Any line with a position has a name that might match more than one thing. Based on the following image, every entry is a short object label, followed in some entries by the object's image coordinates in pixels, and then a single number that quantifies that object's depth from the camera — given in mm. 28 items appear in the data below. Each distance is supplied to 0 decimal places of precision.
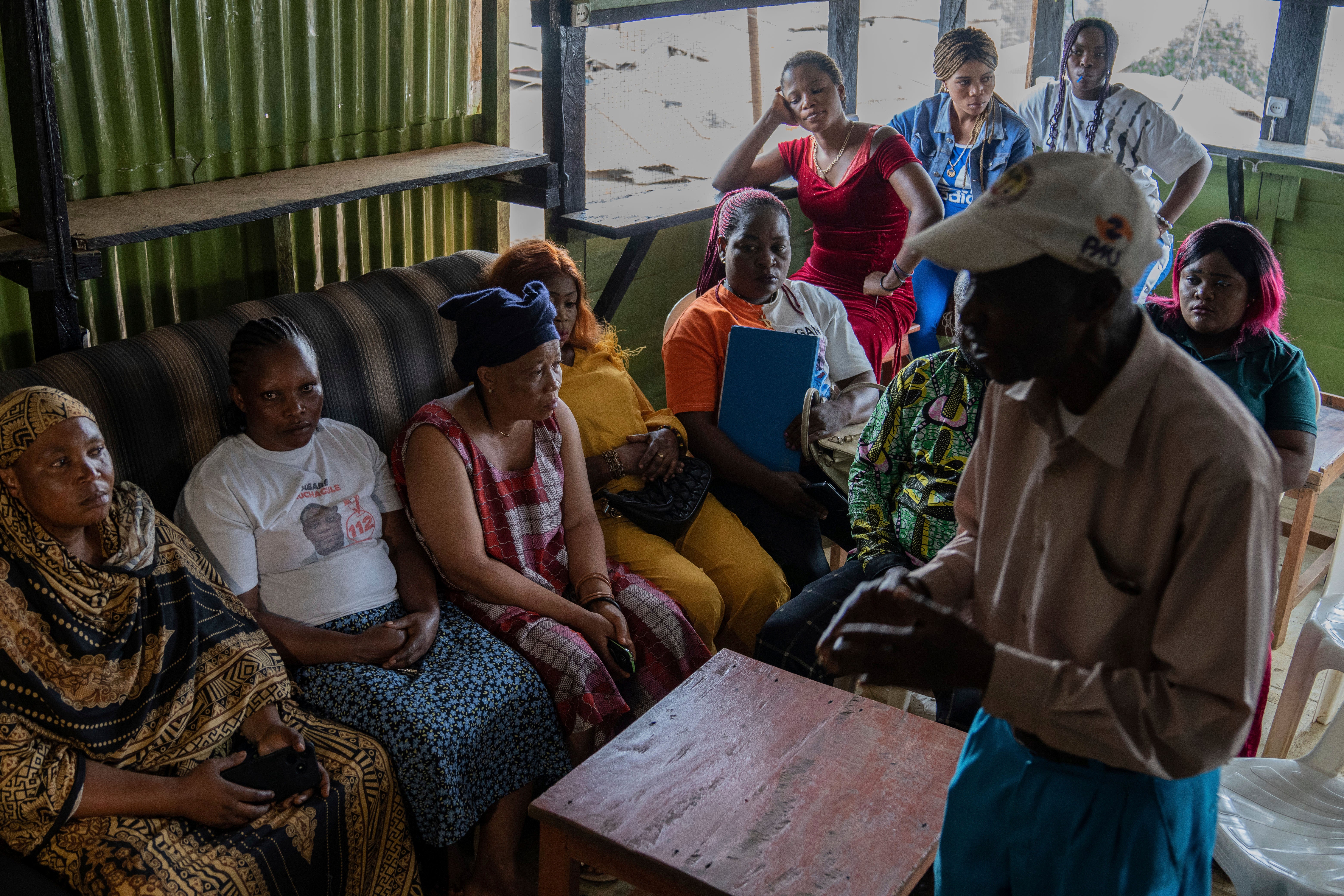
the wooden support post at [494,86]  3613
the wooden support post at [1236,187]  5453
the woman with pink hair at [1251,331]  2750
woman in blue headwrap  2580
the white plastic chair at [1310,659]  2564
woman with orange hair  2945
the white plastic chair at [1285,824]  2062
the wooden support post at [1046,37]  6230
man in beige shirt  1141
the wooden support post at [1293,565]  3326
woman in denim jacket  4379
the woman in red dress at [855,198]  4012
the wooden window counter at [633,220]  3869
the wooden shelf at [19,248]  2311
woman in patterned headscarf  1901
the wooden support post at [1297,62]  5336
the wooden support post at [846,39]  5328
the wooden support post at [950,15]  5832
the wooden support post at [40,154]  2248
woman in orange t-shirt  3129
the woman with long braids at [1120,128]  4496
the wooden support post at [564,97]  3721
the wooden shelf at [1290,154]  5180
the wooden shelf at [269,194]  2537
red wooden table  1790
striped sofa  2391
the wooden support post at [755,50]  4832
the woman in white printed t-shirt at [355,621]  2303
